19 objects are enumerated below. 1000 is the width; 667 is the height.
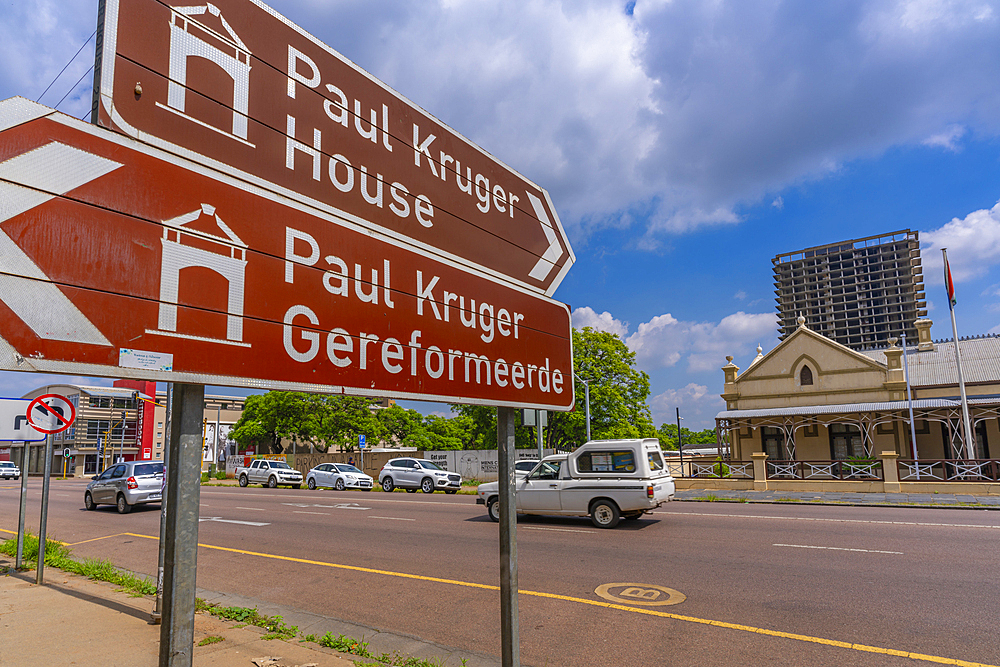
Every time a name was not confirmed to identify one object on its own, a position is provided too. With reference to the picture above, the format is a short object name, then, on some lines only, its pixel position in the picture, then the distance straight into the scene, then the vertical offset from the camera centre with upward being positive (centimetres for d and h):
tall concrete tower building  14388 +3278
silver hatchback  1809 -150
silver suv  2712 -214
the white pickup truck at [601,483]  1320 -131
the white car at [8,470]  5624 -288
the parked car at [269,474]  3309 -228
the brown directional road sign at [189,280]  139 +46
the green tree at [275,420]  4816 +115
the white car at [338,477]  2900 -222
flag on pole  2664 +591
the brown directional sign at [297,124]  170 +112
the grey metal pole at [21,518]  905 -122
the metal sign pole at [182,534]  176 -29
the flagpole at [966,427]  2467 -39
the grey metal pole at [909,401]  2636 +81
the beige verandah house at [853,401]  2872 +99
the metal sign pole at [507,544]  286 -57
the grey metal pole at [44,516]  844 -113
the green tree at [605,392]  3900 +222
